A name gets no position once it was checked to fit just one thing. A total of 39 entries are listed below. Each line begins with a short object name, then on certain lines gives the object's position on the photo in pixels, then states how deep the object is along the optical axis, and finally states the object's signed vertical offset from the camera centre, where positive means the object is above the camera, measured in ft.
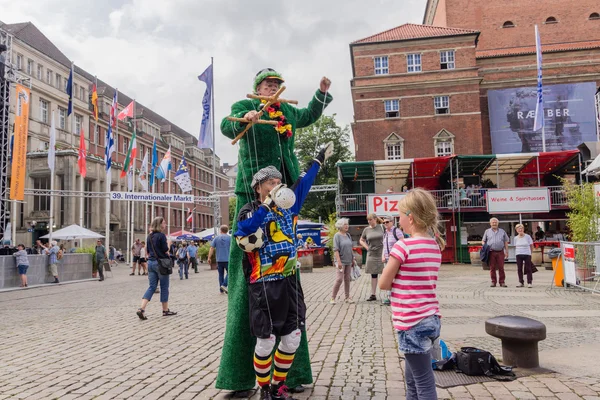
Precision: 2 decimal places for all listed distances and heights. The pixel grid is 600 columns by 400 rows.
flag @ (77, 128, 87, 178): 92.84 +15.86
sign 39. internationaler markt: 83.76 +8.07
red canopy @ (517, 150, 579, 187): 89.66 +13.08
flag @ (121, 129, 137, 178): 96.63 +18.10
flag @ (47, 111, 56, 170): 85.51 +16.89
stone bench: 15.07 -3.28
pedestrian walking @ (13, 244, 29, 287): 57.21 -1.75
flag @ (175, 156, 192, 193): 95.00 +12.36
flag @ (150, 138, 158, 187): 109.71 +18.58
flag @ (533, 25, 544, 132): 89.04 +23.44
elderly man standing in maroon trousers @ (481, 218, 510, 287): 40.63 -1.04
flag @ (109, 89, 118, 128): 90.66 +24.42
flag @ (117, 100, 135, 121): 92.03 +25.09
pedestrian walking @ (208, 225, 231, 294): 40.81 -0.73
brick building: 124.88 +38.82
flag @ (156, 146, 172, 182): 104.12 +15.90
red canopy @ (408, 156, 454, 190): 92.17 +13.01
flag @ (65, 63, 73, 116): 86.94 +27.73
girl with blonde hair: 9.66 -1.16
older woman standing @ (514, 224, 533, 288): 41.24 -1.83
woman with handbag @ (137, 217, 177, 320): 29.99 -1.31
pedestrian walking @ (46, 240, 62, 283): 64.34 -1.78
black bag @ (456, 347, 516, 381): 14.65 -3.98
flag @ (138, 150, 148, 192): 105.40 +15.14
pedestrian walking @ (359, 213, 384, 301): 33.86 -0.73
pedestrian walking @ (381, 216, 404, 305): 31.14 -0.03
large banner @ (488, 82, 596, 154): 119.75 +27.86
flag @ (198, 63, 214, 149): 70.46 +18.63
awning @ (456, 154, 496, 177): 89.55 +13.38
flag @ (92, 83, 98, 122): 95.41 +28.31
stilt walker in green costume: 12.28 +1.79
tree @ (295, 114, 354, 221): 154.30 +27.73
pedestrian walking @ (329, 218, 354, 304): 33.50 -1.28
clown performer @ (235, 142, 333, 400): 11.11 -0.89
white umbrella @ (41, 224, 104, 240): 81.53 +2.20
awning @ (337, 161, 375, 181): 97.05 +13.79
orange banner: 58.49 +12.61
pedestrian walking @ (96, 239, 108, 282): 72.70 -1.46
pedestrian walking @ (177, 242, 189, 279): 67.46 -2.38
